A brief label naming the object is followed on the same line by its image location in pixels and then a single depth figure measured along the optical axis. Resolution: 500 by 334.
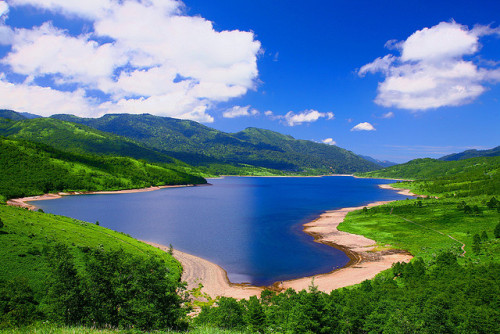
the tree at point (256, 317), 31.61
